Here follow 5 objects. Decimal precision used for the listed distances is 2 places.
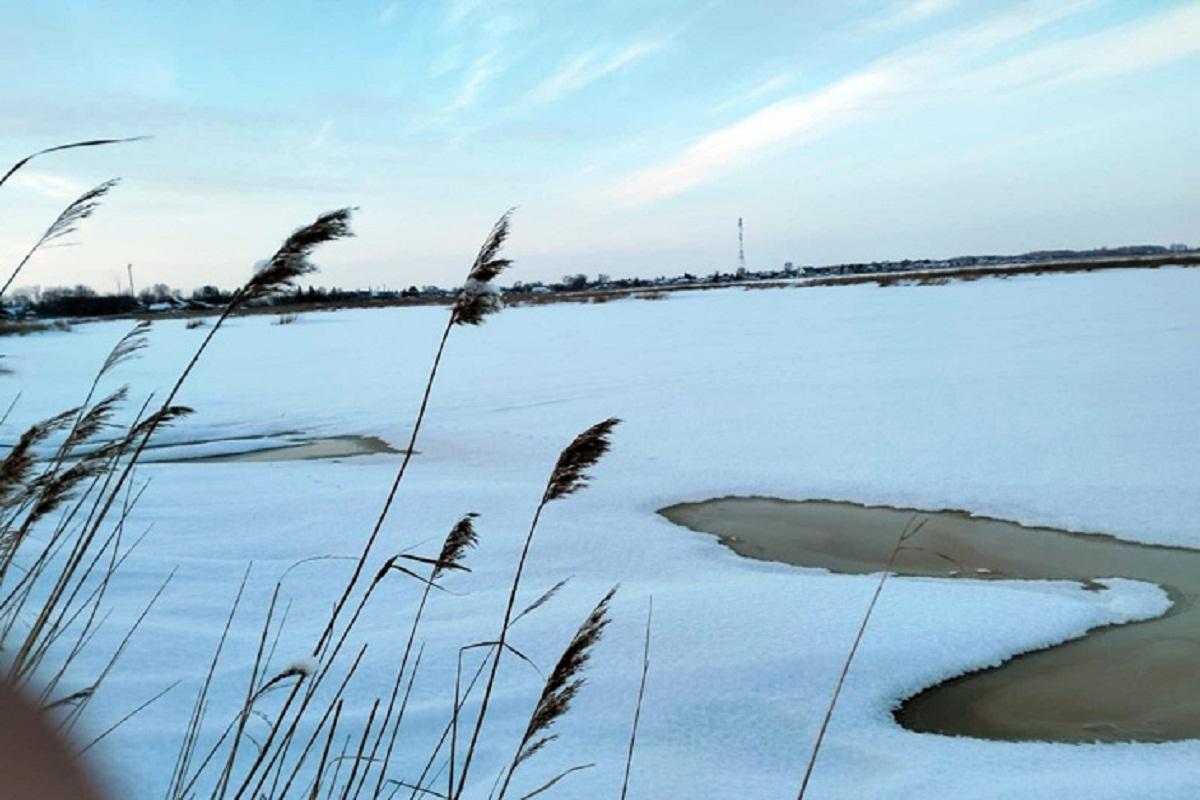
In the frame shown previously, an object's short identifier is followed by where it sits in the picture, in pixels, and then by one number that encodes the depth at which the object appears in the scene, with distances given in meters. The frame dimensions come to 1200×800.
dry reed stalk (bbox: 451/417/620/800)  1.71
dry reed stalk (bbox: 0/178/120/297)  2.07
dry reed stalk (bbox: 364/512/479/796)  1.73
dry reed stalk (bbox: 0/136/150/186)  1.83
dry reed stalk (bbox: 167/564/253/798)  1.78
